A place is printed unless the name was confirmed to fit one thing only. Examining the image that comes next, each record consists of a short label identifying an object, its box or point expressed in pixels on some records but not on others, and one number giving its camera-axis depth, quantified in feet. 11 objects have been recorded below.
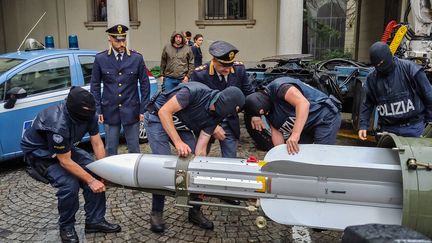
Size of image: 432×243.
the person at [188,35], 34.91
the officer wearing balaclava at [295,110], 11.87
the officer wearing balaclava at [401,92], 11.95
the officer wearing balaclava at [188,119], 11.04
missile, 8.63
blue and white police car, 16.19
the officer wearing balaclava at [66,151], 10.79
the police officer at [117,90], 15.26
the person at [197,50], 30.78
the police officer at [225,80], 12.44
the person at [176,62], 25.96
